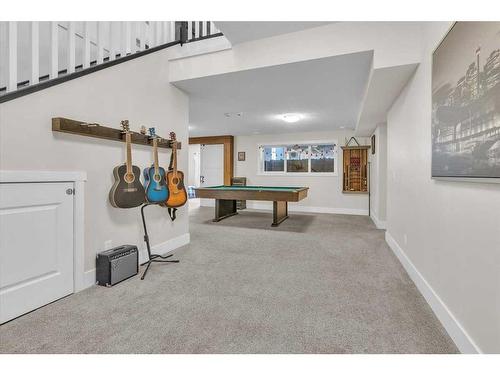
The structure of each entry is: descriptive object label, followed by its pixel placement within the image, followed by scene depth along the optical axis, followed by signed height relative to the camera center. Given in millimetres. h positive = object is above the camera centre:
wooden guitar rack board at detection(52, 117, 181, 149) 1965 +475
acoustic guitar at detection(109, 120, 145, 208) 2359 -12
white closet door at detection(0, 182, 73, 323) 1721 -468
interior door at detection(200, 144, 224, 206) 8188 +609
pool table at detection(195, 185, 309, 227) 4664 -221
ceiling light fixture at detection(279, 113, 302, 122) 5125 +1436
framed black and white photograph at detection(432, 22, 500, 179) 1150 +455
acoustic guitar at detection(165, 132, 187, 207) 2916 -11
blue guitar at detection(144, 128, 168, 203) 2654 +21
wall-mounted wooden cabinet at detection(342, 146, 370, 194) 6527 +426
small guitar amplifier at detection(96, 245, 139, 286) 2244 -752
